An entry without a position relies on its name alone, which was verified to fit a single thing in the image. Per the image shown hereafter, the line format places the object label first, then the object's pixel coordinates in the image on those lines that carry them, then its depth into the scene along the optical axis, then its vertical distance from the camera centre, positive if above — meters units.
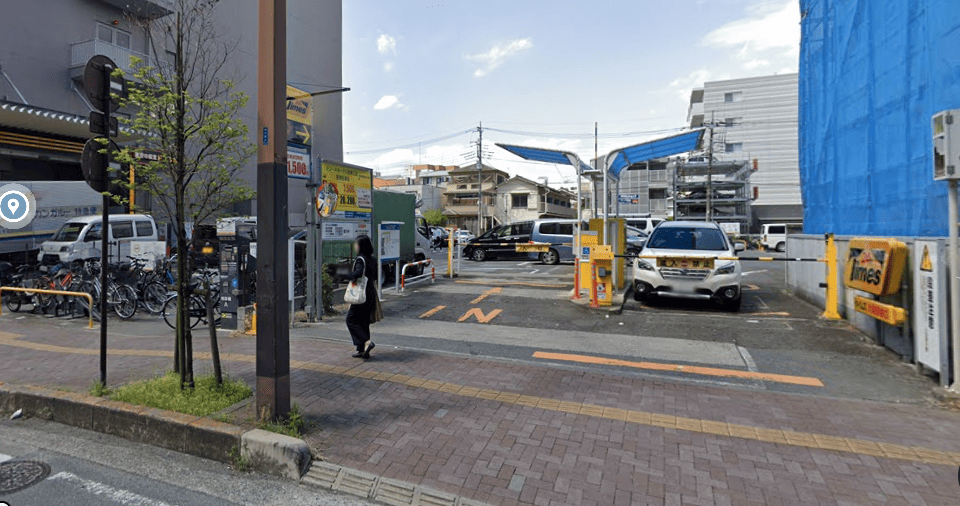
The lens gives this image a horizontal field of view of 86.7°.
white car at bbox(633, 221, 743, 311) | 9.41 -0.38
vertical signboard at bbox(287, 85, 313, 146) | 8.29 +2.30
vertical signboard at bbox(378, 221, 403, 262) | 11.27 +0.26
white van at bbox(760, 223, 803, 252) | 34.31 +1.03
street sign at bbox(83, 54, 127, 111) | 4.82 +1.64
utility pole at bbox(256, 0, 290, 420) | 3.96 +0.36
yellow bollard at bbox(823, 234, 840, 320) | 8.44 -0.52
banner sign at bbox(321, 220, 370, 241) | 9.26 +0.43
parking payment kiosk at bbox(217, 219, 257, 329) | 8.60 -0.39
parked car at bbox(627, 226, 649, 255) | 21.14 +0.55
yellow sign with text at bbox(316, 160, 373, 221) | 8.87 +1.15
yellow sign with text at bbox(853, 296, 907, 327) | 5.58 -0.70
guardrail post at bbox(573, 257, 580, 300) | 10.77 -0.66
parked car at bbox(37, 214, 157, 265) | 13.12 +0.34
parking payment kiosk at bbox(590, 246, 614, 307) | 9.75 -0.37
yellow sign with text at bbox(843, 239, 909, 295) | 5.73 -0.17
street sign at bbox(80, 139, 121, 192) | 4.87 +0.85
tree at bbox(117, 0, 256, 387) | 4.46 +1.06
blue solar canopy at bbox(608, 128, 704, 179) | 11.05 +2.35
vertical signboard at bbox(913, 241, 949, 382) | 5.03 -0.55
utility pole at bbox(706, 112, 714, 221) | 37.69 +5.17
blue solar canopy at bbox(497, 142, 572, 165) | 12.23 +2.39
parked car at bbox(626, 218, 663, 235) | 25.58 +1.47
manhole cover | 3.49 -1.59
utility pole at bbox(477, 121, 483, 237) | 48.53 +8.86
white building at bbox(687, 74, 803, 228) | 50.12 +11.78
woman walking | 6.31 -0.71
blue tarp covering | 6.37 +2.21
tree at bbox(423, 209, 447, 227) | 55.00 +3.84
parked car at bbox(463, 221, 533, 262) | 22.08 +0.49
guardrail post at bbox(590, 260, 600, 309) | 9.96 -0.70
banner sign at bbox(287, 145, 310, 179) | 8.31 +1.51
